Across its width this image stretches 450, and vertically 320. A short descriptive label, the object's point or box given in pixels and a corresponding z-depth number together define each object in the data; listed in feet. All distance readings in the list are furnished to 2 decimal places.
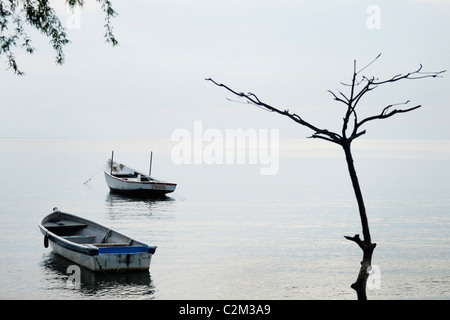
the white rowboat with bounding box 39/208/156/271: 56.85
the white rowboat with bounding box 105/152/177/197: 134.21
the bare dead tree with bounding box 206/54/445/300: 23.06
